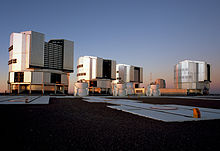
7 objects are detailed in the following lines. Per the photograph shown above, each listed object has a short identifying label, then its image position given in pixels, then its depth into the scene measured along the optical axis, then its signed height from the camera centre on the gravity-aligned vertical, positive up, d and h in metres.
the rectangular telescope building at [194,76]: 98.75 +3.43
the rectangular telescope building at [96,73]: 89.75 +4.34
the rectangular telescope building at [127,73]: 111.56 +5.36
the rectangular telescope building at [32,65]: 68.19 +6.47
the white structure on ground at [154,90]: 64.38 -3.13
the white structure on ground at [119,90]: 62.78 -3.16
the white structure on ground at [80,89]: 52.19 -2.43
